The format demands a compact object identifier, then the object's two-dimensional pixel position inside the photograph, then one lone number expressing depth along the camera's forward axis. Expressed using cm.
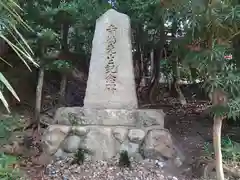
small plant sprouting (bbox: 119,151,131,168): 177
